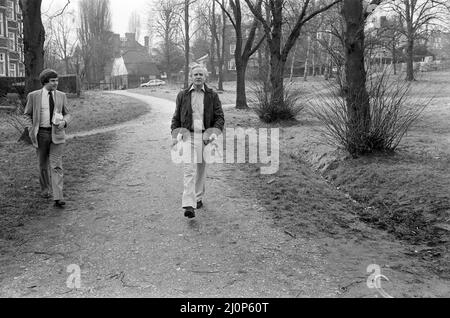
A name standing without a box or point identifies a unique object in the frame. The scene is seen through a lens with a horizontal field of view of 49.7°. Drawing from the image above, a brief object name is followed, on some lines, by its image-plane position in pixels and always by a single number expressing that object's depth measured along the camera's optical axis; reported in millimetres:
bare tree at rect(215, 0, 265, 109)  23234
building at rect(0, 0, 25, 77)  48219
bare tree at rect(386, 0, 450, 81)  32500
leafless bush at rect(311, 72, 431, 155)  9398
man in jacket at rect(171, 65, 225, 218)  6324
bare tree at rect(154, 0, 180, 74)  59794
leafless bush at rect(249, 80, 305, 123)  16953
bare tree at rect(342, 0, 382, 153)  9609
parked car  69112
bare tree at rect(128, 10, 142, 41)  105662
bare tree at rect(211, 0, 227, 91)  43781
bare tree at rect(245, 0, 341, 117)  17031
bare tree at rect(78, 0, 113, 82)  73188
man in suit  6844
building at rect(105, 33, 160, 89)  85188
